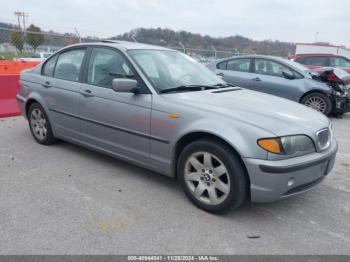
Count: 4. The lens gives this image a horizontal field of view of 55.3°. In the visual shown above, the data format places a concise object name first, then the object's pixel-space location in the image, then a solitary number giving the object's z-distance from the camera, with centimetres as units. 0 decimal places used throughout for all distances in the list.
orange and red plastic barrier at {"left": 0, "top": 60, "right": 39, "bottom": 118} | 709
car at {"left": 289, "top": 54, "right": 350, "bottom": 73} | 1206
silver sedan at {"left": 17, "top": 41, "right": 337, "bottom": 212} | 299
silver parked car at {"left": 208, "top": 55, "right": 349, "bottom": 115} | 812
